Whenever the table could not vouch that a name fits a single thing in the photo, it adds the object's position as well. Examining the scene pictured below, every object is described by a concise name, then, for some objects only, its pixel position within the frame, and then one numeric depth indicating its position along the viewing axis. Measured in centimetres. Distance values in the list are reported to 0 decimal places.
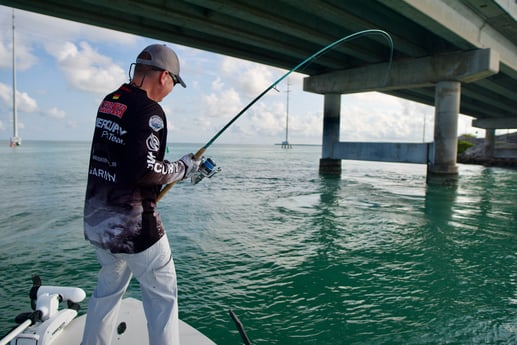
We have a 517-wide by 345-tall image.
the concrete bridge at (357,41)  1391
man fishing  223
